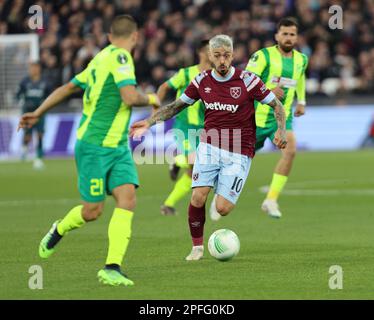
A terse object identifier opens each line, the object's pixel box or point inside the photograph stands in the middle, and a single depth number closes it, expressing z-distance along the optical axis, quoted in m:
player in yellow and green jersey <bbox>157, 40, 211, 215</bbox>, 15.01
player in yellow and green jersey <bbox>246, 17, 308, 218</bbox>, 13.98
